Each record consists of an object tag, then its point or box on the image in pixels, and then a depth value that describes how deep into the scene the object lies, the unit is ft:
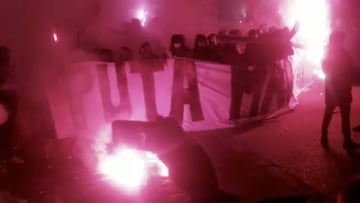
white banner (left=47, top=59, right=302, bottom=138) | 23.17
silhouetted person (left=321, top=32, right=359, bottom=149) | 21.53
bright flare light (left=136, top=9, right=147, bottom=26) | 40.91
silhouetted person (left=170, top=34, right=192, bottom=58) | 26.61
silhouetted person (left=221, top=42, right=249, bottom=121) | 26.73
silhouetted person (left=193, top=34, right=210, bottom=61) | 27.25
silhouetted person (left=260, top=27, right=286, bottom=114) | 28.30
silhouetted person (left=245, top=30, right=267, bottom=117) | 27.35
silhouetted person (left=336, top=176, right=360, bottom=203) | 9.75
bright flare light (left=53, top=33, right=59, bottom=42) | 27.59
